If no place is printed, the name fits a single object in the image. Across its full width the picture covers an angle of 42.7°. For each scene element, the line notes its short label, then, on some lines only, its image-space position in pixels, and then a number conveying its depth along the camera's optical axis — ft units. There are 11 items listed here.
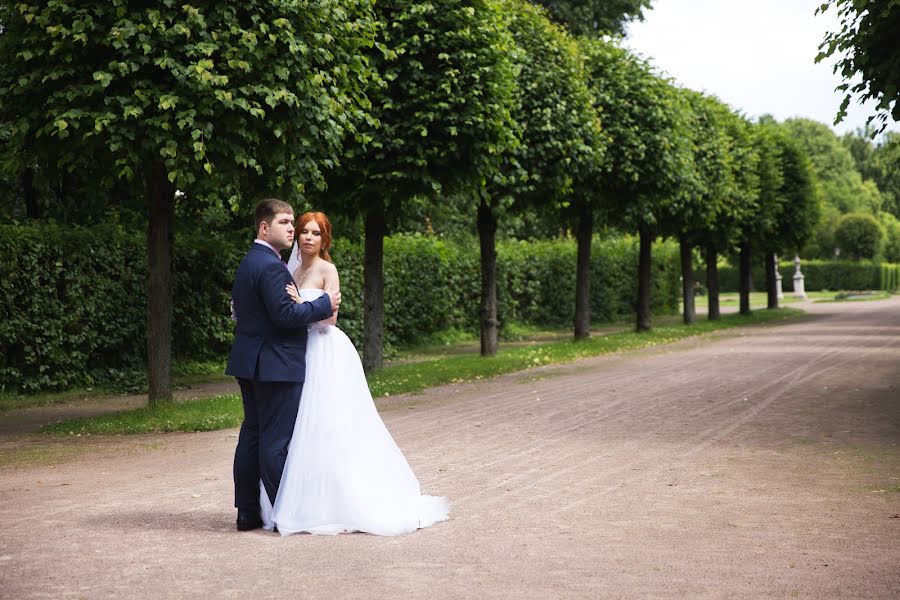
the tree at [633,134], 87.20
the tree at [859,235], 245.45
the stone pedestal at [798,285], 219.20
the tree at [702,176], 106.83
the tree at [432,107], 57.36
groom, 23.98
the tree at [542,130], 72.49
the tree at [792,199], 147.02
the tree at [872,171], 358.64
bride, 23.85
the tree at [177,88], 39.19
